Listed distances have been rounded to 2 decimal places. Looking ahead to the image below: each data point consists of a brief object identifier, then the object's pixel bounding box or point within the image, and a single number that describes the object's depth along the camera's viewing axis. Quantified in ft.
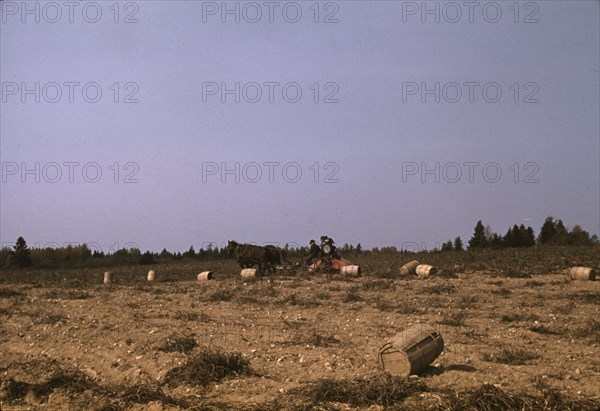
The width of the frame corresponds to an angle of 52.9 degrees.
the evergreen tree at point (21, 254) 185.88
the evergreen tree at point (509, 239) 184.24
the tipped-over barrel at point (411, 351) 26.37
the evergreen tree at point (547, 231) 190.53
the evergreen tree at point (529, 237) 185.17
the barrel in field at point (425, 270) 81.76
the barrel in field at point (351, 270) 84.84
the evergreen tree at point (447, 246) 187.06
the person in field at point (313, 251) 91.04
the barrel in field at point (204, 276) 85.16
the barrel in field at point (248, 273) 83.79
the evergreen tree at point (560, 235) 177.72
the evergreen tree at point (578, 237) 173.87
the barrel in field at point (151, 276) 92.17
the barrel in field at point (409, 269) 85.30
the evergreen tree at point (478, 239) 188.44
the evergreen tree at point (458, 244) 189.06
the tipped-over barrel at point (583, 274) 71.97
